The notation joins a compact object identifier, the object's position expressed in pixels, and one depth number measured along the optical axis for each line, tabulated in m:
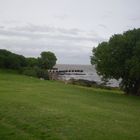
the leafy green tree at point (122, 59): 18.42
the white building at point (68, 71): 73.48
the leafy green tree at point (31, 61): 45.41
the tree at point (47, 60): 53.30
